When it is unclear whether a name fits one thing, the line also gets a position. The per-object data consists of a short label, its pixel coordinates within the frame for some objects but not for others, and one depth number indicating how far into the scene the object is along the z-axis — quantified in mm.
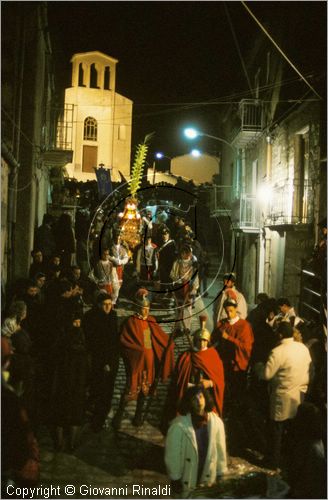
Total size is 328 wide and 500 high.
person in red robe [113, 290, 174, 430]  8094
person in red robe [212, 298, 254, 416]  8172
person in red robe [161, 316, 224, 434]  6918
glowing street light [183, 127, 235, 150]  14445
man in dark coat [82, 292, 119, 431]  8023
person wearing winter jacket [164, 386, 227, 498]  6352
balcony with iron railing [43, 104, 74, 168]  17656
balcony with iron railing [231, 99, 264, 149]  18859
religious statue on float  17203
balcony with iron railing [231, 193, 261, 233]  18681
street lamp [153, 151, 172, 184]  25125
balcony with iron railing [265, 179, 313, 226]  13258
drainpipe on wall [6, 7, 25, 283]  12396
